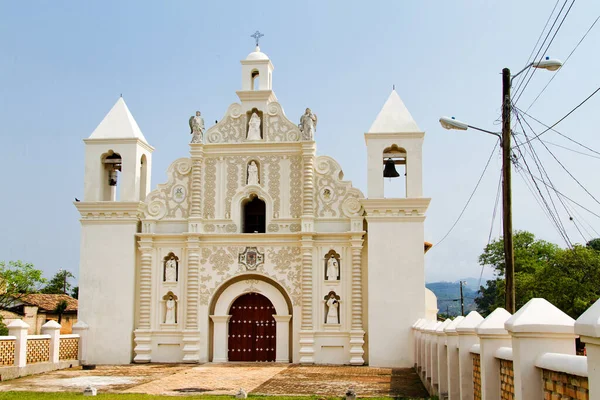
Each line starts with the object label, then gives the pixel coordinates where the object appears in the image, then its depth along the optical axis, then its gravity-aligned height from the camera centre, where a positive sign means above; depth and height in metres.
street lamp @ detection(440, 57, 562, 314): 14.62 +2.47
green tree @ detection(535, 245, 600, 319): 34.50 +0.91
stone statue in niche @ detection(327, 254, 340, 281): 24.61 +1.01
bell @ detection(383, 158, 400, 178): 25.25 +4.37
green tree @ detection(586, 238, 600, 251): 56.51 +4.38
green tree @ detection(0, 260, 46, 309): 41.62 +0.97
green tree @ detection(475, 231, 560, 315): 47.97 +3.11
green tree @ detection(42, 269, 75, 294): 68.62 +1.38
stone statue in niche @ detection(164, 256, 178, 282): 25.23 +0.95
